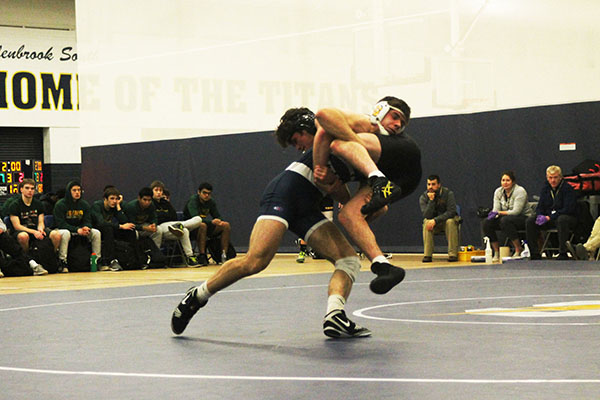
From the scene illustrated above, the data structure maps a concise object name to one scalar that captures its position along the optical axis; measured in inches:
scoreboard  928.3
